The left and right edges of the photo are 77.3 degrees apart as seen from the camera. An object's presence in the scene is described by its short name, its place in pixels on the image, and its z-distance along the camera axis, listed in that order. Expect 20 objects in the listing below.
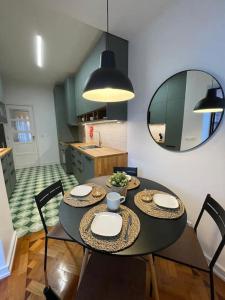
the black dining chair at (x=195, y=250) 0.91
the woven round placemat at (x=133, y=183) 1.36
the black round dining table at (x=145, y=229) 0.73
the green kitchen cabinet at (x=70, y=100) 3.82
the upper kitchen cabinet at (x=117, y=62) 2.03
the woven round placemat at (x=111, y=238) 0.72
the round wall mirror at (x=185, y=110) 1.27
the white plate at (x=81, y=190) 1.20
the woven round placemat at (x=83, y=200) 1.08
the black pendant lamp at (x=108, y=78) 1.00
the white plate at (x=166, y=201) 1.05
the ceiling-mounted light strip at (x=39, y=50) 2.14
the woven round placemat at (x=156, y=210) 0.96
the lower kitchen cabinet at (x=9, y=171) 2.58
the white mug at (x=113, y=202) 0.97
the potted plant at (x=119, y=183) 1.15
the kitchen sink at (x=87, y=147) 3.04
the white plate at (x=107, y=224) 0.80
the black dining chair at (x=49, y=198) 1.16
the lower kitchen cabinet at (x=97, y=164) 2.23
